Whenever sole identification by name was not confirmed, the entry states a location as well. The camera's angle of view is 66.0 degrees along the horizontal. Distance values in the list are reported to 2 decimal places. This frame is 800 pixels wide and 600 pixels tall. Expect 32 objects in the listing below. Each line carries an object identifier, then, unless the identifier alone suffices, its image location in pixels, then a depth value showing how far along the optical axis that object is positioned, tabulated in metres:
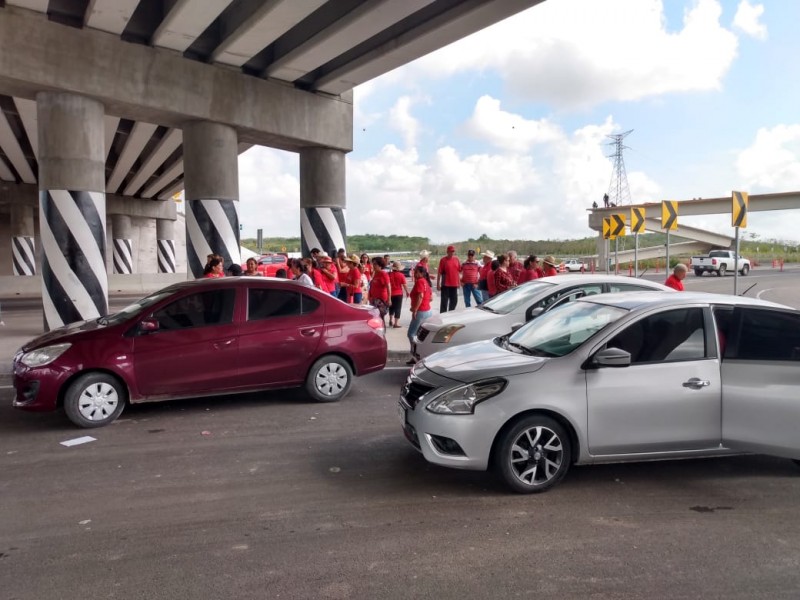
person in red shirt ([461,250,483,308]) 14.26
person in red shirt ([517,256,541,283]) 12.34
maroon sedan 6.34
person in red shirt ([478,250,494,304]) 13.87
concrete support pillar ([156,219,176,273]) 42.22
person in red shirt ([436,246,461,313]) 13.43
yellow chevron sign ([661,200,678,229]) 14.14
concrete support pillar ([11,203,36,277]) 33.69
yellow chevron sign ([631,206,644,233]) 16.02
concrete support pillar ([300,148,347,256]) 15.08
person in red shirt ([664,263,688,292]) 9.59
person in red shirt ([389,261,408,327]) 12.79
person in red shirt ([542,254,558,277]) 11.95
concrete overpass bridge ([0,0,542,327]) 10.62
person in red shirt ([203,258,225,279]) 10.09
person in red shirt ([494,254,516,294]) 12.17
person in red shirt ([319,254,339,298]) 11.70
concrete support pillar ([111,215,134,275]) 40.12
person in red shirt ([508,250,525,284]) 12.81
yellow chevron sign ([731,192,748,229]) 12.03
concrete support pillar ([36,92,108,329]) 11.20
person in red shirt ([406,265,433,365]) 10.61
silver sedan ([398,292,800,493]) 4.59
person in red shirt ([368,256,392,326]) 11.81
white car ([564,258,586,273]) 50.34
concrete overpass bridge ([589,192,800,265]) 41.59
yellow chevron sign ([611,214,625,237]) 17.42
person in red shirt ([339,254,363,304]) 12.62
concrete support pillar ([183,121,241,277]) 13.02
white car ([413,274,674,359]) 8.43
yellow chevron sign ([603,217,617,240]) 17.95
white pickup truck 41.06
